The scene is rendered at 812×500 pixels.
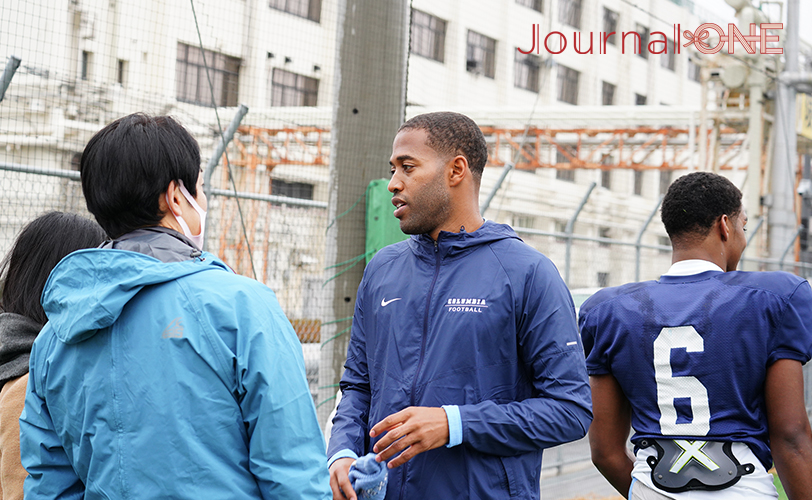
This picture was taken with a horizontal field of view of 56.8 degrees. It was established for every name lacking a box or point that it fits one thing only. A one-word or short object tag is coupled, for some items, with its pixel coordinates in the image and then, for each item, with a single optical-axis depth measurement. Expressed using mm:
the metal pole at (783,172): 12477
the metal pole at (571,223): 7112
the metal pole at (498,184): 5668
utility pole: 3732
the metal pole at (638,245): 7871
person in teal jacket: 1535
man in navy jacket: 2053
